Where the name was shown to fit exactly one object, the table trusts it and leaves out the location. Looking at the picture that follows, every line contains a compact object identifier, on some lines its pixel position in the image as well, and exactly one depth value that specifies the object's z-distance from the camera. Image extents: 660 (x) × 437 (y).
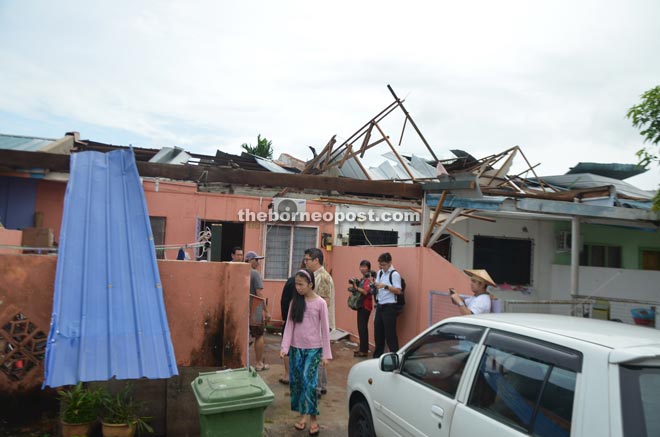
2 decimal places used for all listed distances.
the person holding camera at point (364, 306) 8.91
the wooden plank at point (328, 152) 12.28
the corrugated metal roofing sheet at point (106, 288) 4.09
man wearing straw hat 5.56
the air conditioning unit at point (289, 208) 11.85
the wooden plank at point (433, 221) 7.73
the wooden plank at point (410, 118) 9.82
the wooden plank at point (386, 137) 11.09
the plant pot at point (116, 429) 4.40
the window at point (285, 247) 12.10
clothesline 6.11
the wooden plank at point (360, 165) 12.00
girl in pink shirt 5.16
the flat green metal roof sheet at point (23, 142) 10.30
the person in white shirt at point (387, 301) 8.07
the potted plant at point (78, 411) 4.38
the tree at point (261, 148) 26.73
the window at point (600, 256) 13.05
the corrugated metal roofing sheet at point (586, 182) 11.79
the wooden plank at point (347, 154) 12.02
